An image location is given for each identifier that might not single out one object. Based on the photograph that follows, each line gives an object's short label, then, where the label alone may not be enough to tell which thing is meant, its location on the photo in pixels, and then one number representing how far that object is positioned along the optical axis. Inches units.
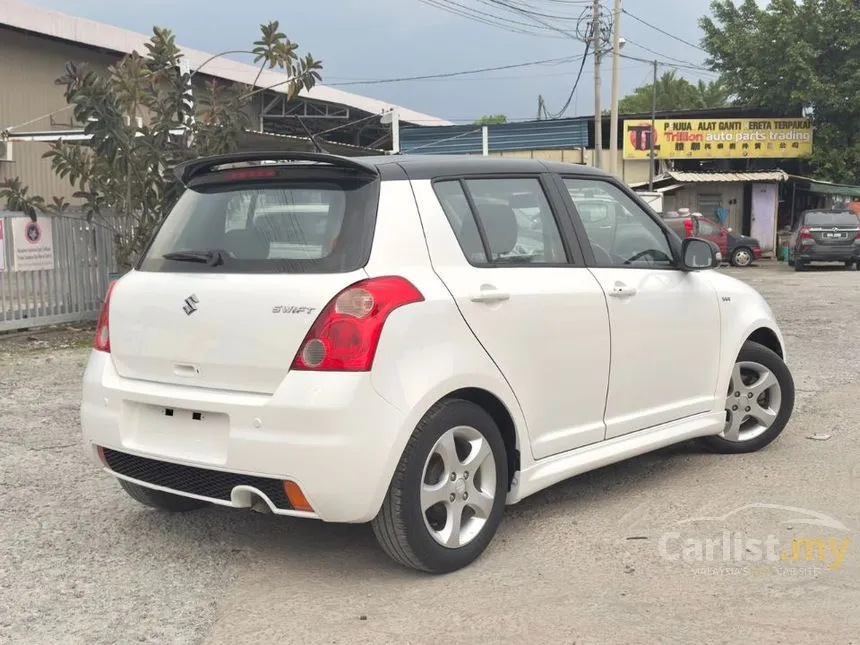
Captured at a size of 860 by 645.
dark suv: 877.8
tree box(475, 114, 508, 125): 3598.7
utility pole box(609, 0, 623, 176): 999.6
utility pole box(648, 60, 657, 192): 1190.9
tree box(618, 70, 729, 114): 2220.7
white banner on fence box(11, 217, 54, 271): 404.5
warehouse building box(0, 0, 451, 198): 741.3
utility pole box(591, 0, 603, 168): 1008.9
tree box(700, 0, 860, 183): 1182.3
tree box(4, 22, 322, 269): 399.5
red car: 987.3
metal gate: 403.2
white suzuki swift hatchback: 129.8
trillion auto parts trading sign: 1235.2
